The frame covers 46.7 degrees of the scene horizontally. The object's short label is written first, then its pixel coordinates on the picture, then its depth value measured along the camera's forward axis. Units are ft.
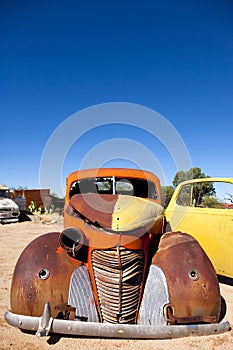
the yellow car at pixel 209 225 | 13.10
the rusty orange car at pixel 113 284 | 8.08
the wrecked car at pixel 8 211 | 44.38
